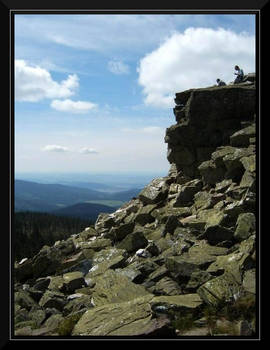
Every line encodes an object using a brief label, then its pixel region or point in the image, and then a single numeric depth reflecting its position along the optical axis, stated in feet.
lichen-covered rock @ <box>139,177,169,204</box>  100.43
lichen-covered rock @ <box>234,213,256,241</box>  60.44
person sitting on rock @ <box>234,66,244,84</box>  99.86
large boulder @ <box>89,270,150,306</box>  50.57
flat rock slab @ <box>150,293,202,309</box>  40.10
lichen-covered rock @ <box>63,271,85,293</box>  67.49
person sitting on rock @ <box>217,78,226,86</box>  100.22
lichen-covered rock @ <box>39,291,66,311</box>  58.95
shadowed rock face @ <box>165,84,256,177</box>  93.35
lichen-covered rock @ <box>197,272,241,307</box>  41.75
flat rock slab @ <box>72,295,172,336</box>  33.22
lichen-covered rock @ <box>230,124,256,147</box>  84.43
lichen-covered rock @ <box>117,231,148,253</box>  76.23
